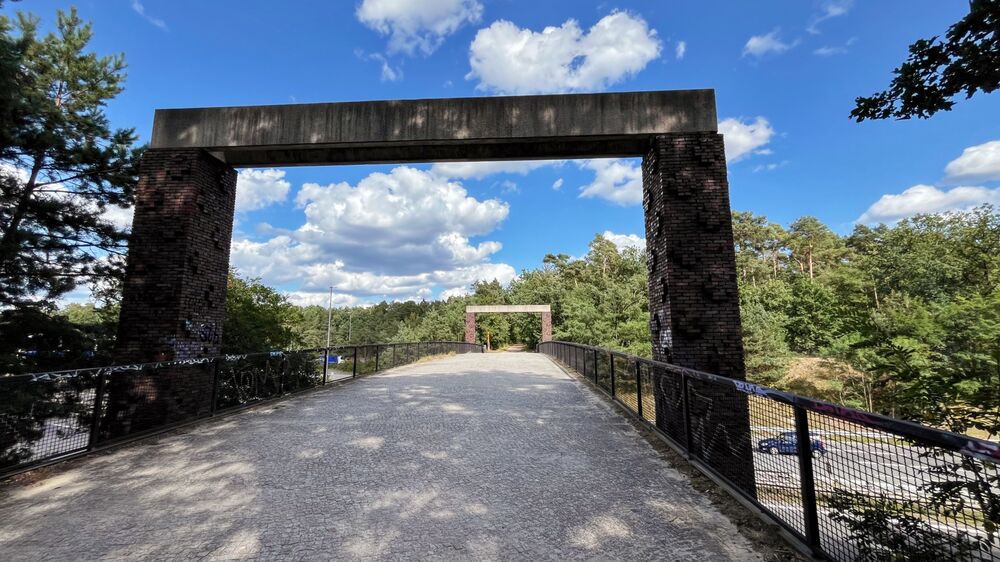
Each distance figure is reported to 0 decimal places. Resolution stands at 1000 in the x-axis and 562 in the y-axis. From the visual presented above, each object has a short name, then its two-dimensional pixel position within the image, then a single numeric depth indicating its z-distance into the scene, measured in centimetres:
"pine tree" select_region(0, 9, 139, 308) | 589
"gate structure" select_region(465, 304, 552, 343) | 3244
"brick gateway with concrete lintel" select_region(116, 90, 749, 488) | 588
